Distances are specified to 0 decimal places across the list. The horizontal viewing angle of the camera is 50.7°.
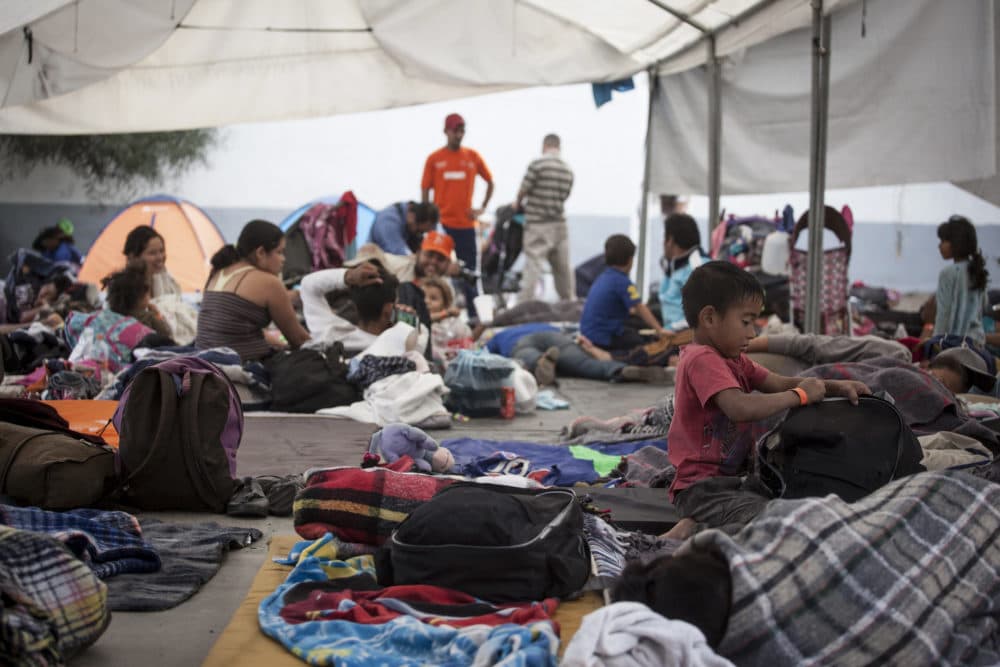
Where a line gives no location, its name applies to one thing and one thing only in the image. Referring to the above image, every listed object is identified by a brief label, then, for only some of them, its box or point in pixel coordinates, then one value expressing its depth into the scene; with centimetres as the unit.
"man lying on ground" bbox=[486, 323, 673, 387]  757
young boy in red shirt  325
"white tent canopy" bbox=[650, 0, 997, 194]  608
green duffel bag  341
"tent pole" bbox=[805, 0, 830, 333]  644
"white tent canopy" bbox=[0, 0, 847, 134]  855
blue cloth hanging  977
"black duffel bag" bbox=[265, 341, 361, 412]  578
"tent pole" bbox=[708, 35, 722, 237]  862
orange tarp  477
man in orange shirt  1095
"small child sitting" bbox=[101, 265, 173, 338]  646
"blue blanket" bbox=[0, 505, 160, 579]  291
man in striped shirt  1139
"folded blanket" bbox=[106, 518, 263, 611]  280
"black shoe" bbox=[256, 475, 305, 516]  381
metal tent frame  644
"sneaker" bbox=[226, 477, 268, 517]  376
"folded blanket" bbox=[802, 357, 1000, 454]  425
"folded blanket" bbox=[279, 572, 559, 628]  249
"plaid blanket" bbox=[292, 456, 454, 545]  309
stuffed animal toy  432
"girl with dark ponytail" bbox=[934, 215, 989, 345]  673
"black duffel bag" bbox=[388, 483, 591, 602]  264
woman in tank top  611
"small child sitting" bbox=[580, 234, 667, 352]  787
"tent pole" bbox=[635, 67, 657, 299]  1024
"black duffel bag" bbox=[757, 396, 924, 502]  318
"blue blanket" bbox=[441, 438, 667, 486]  438
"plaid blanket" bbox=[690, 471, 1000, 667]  224
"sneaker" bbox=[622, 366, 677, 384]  756
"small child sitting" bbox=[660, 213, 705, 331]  791
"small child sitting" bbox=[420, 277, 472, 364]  775
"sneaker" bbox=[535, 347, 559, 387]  754
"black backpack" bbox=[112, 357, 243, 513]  372
